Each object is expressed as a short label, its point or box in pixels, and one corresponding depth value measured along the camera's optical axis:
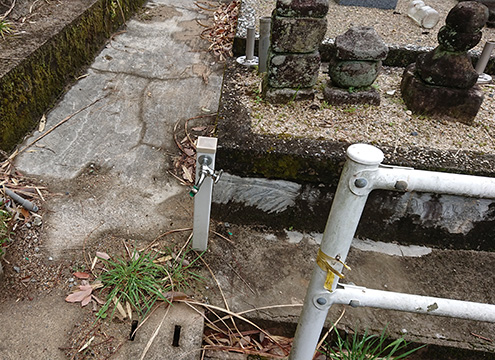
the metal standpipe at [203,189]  1.89
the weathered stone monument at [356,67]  2.66
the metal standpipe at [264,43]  3.05
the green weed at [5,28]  3.04
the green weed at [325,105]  2.82
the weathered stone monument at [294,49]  2.43
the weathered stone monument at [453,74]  2.53
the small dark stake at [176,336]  1.82
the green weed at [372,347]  1.86
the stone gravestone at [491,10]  5.10
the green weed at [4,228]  2.05
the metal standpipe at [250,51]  3.25
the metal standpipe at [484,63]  3.29
